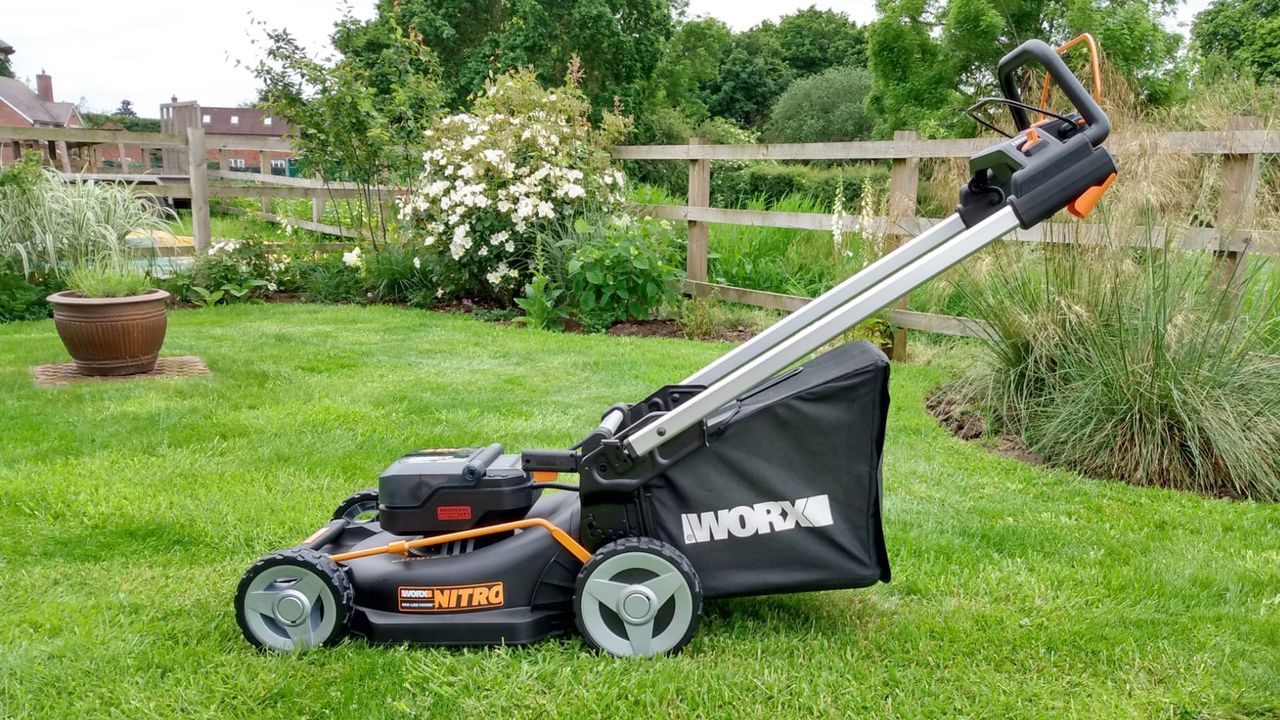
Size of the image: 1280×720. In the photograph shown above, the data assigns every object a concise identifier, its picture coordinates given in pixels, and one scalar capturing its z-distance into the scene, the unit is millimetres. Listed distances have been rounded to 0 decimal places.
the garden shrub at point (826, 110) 32688
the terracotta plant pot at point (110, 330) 4867
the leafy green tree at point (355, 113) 8602
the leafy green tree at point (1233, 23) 27750
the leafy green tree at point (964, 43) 23047
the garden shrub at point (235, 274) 8219
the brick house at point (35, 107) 45656
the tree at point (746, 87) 39031
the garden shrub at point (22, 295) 7129
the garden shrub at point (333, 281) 8547
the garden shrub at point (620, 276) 6816
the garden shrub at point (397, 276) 8367
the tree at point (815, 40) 42312
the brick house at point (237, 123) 56125
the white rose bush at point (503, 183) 7590
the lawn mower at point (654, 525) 2160
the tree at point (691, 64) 30734
